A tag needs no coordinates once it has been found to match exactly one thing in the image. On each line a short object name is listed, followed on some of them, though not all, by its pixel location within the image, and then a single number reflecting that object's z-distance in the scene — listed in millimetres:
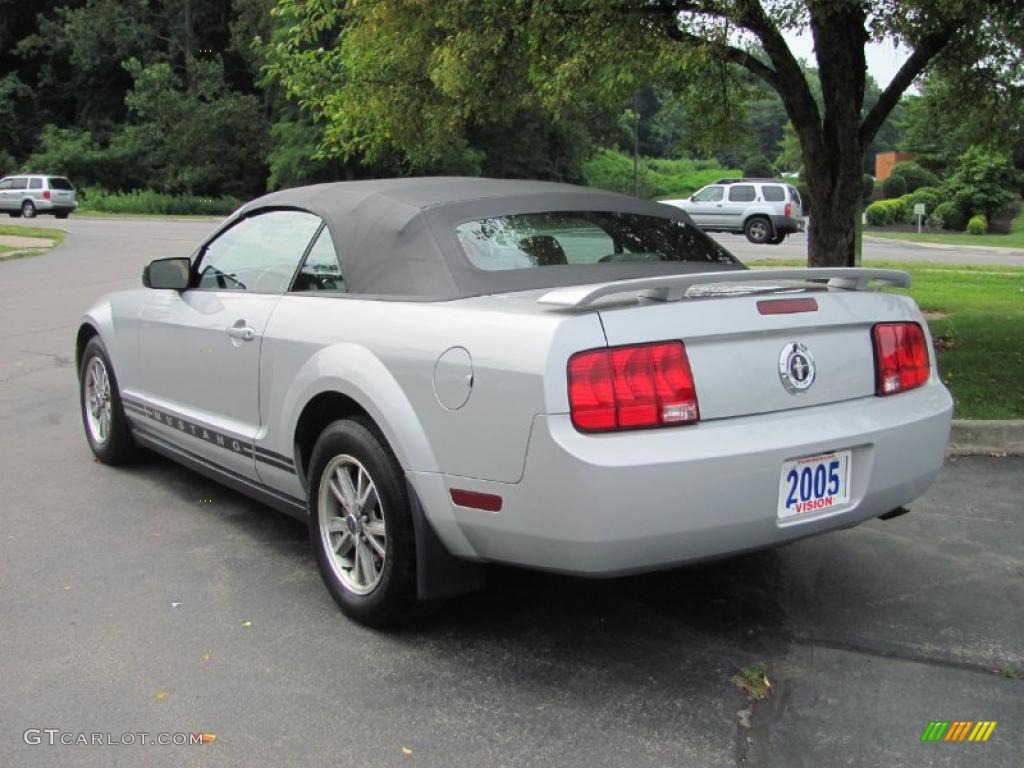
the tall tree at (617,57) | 7398
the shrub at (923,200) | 42438
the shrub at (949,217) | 40656
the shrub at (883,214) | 41938
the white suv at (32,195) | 41125
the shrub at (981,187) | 41250
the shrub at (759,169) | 60188
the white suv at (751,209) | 28969
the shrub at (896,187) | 48188
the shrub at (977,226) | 38219
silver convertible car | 3018
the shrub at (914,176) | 49094
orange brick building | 58125
